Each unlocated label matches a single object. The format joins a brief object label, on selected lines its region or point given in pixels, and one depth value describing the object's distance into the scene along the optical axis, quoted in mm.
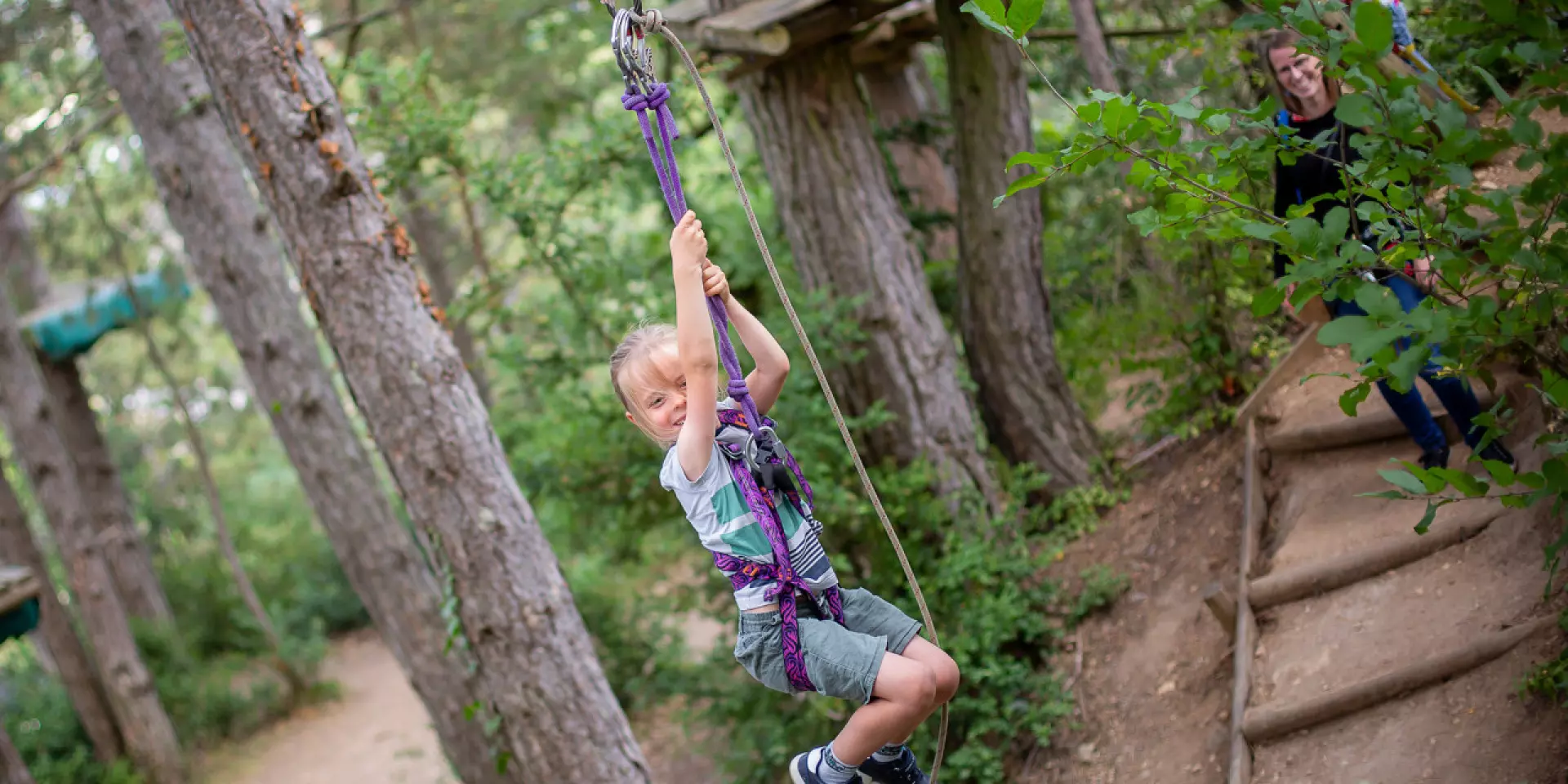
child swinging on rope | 2969
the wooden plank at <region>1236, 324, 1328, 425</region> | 5516
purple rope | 2977
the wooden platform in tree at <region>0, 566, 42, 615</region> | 6941
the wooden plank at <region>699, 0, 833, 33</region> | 5488
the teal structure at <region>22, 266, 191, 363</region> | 11523
